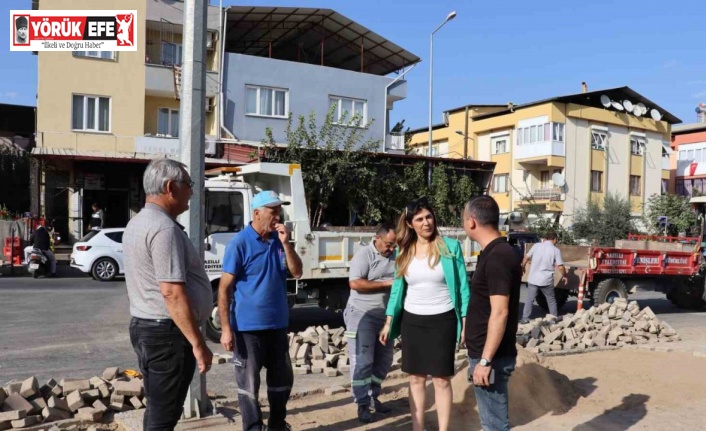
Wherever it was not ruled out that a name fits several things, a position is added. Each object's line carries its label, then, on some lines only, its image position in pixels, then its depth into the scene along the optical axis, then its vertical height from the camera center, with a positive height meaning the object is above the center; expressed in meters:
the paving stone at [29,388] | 5.43 -1.58
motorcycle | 18.89 -1.88
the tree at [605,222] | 40.19 -0.66
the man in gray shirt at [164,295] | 3.45 -0.50
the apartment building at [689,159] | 54.56 +4.68
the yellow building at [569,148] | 43.62 +4.44
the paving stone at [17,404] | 5.25 -1.66
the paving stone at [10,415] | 5.09 -1.69
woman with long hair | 4.52 -0.68
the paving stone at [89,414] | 5.31 -1.74
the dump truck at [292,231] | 9.37 -0.41
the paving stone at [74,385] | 5.67 -1.62
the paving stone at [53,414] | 5.26 -1.75
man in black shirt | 3.85 -0.63
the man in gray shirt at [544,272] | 11.46 -1.09
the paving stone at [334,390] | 6.57 -1.86
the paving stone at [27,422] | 5.08 -1.75
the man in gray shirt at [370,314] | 5.80 -0.98
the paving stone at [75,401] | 5.44 -1.68
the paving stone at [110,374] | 6.14 -1.64
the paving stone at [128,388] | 5.61 -1.61
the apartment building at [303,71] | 28.41 +6.11
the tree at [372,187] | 12.86 +0.42
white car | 18.20 -1.53
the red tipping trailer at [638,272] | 13.52 -1.29
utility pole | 5.33 +0.63
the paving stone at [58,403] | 5.37 -1.68
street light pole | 32.25 +5.79
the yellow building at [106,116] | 24.94 +3.33
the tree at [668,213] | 40.78 +0.03
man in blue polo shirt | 4.71 -0.79
